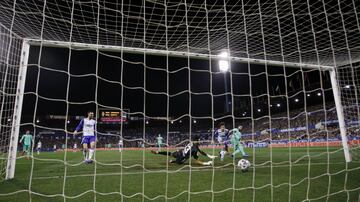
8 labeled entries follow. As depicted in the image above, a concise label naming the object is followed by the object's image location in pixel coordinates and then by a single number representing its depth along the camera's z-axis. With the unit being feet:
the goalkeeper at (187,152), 25.17
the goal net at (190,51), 13.69
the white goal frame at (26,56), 17.16
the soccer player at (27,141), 41.65
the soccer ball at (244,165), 20.29
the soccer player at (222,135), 34.37
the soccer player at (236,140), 30.61
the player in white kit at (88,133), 27.78
